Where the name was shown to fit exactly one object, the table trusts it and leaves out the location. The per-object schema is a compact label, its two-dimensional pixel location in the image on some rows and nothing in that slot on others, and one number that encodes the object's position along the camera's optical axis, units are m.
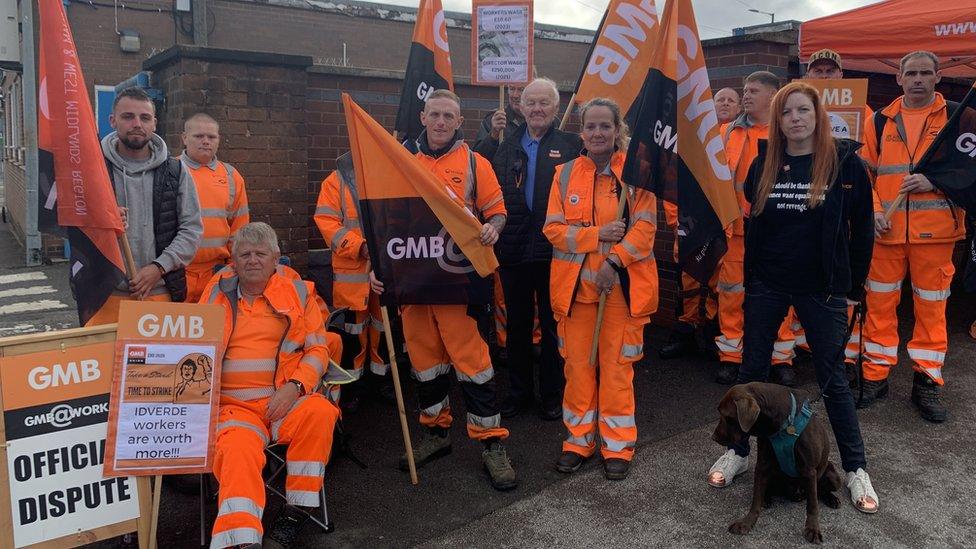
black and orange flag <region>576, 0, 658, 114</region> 5.01
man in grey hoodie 3.82
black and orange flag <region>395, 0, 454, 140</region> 5.29
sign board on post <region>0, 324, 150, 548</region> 2.91
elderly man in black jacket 4.83
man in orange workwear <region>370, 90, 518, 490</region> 4.10
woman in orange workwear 3.97
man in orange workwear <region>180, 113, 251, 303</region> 4.52
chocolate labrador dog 3.34
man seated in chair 3.24
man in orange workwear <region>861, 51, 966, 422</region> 4.96
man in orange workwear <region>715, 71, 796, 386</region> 5.58
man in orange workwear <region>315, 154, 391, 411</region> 4.78
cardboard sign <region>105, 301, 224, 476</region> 3.11
